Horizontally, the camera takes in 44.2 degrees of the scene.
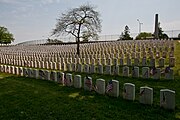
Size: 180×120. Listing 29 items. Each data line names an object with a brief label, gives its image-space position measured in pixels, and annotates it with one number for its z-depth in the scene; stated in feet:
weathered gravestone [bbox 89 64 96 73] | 37.52
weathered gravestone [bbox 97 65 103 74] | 36.30
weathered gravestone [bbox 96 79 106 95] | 23.83
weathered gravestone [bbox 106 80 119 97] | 22.63
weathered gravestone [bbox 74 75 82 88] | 27.17
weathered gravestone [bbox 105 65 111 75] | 35.14
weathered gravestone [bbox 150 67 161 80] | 29.73
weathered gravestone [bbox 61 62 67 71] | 44.21
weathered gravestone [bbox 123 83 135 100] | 21.01
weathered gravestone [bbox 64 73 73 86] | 28.37
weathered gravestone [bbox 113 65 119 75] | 34.36
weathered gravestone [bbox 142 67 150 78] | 30.27
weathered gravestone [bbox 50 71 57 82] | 31.63
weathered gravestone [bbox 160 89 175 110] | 18.33
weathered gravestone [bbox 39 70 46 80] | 34.27
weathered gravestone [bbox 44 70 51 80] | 33.22
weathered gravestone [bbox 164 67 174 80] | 28.96
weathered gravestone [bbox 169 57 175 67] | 38.55
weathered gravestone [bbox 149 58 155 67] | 38.90
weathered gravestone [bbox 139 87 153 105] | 19.80
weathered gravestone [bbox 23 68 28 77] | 38.09
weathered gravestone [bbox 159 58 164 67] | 38.75
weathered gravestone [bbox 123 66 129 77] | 32.87
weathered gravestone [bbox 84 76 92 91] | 25.62
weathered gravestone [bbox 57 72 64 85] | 29.89
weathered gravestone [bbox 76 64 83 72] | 39.50
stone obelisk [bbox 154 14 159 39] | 131.68
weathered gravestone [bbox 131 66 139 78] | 31.59
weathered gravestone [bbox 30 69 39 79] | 35.49
